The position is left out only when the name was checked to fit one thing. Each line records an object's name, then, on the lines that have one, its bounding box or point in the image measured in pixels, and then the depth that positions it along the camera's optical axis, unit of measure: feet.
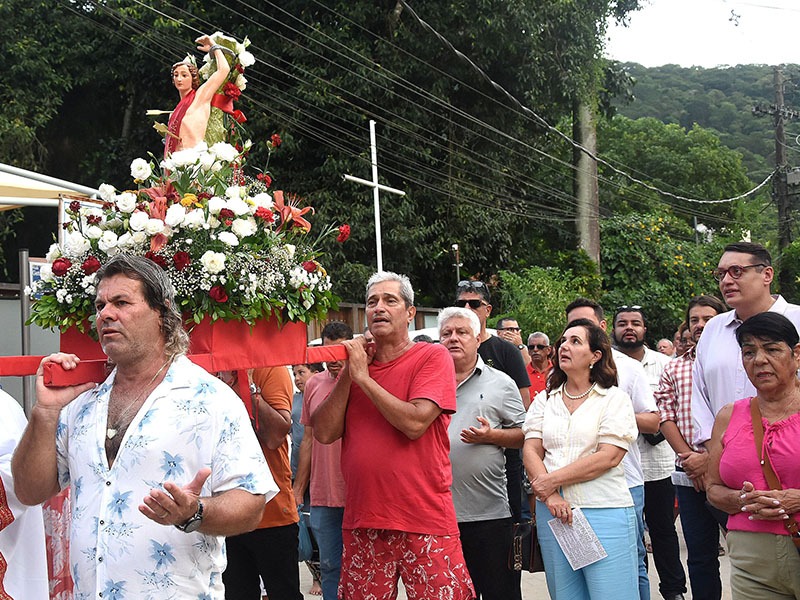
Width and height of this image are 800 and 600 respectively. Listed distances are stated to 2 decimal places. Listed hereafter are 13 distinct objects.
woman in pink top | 15.66
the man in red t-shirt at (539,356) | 35.00
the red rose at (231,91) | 17.15
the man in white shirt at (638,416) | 22.74
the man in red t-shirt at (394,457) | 16.96
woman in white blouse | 18.79
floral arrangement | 13.80
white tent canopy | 23.73
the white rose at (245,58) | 17.15
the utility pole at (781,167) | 113.29
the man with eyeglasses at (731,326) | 19.45
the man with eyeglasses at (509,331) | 32.60
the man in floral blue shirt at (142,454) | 11.28
